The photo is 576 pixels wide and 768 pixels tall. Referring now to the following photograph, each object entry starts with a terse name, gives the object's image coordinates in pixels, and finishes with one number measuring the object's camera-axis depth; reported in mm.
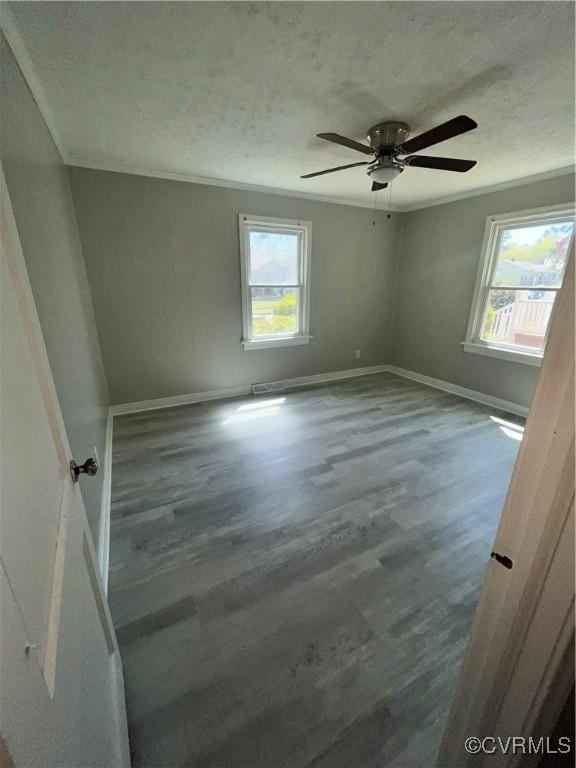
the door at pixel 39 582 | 371
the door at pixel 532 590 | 521
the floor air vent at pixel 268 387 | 4098
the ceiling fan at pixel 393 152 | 1969
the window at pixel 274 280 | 3631
